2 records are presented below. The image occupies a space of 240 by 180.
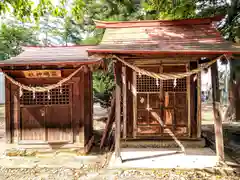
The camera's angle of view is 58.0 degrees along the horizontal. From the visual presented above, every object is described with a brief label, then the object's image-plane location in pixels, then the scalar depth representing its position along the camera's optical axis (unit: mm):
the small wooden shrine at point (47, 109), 6266
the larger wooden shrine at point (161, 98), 6512
